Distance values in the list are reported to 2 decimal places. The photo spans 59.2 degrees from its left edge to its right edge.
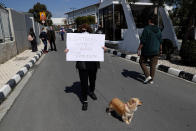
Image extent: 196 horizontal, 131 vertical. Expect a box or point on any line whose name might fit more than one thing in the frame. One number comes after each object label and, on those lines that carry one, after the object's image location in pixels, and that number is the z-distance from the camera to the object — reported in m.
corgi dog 2.76
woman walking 3.36
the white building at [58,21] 103.94
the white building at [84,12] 71.64
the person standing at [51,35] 12.17
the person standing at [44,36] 12.10
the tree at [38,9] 56.12
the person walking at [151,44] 4.68
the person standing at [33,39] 12.09
